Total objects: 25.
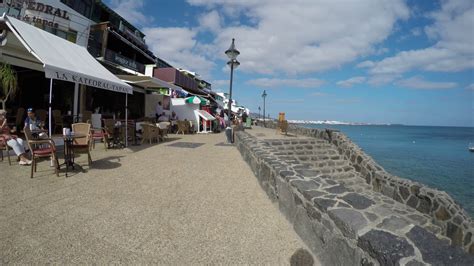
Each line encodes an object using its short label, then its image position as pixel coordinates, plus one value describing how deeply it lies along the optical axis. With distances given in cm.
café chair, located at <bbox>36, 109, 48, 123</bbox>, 920
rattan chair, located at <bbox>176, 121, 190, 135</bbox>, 1415
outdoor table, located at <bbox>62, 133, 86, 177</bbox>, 499
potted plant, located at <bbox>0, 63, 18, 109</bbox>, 629
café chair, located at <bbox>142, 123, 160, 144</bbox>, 954
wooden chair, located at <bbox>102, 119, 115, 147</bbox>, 772
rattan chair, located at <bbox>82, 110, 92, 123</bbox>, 981
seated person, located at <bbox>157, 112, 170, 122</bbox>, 1328
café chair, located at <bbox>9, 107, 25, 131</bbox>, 827
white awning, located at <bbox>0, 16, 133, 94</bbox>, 513
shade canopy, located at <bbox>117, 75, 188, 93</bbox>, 923
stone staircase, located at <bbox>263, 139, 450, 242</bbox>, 221
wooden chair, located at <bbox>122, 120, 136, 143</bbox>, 903
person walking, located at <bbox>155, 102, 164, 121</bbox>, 1396
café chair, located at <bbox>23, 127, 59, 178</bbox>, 450
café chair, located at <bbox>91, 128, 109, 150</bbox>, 762
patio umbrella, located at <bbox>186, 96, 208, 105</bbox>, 1532
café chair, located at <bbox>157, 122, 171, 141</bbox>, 1044
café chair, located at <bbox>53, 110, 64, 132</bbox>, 899
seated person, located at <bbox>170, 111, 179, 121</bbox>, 1545
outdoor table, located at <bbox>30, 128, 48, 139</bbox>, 530
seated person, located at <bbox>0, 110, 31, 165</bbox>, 526
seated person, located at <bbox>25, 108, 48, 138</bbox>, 556
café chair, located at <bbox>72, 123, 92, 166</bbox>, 553
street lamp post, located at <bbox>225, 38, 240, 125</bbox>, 978
